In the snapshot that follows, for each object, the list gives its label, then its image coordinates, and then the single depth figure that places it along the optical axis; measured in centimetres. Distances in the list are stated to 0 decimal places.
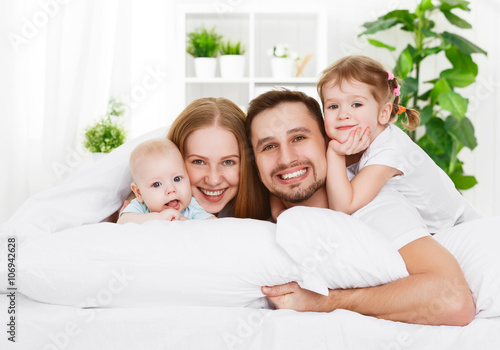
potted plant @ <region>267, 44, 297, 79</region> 360
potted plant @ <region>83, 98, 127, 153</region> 294
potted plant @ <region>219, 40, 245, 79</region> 360
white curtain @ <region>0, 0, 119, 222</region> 268
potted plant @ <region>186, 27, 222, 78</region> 361
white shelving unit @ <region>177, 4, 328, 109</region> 369
